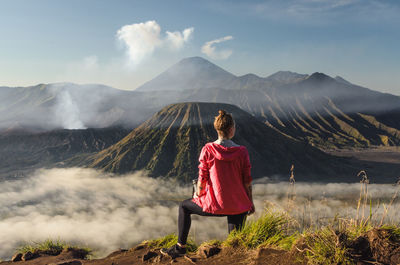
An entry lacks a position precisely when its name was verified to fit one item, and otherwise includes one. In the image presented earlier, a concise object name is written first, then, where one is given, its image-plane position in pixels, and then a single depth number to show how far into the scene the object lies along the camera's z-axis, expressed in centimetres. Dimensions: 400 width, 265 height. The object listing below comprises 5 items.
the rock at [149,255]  529
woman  440
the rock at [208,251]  484
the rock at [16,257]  668
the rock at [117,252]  634
